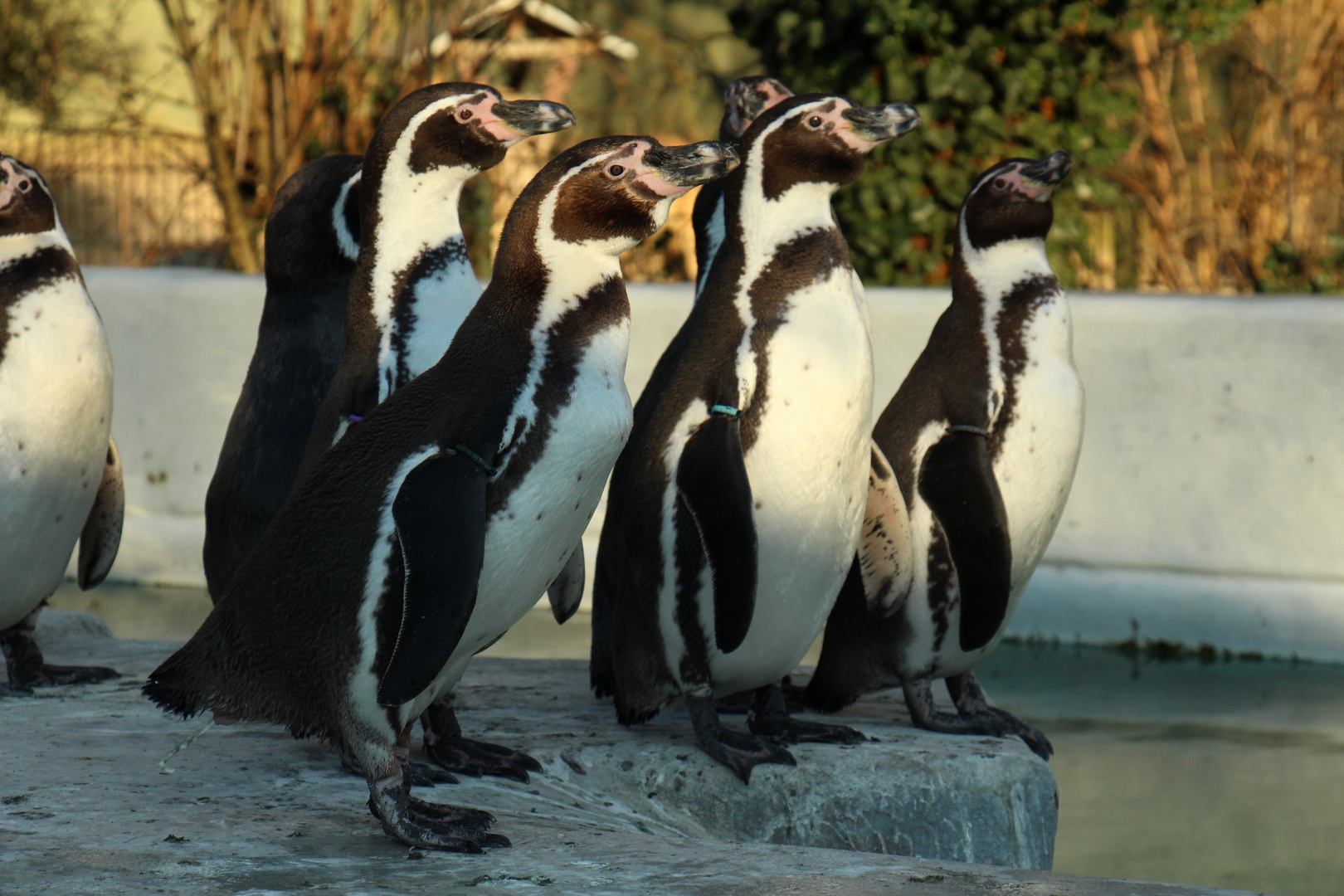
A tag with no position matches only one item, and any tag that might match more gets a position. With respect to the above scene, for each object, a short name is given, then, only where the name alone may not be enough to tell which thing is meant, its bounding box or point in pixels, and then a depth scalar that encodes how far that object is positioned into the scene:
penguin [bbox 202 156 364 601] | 6.41
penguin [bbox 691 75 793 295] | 6.86
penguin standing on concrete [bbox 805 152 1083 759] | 6.22
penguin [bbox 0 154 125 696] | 6.59
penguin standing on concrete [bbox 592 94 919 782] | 5.63
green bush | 13.45
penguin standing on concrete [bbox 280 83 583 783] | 5.72
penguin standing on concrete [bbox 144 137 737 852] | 4.30
